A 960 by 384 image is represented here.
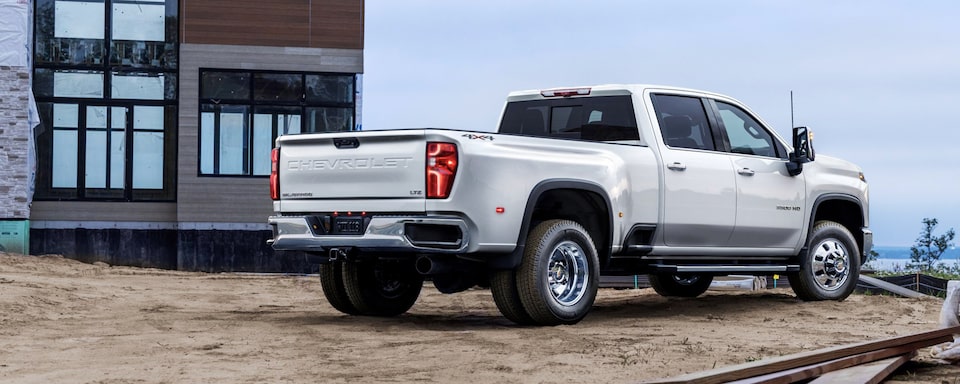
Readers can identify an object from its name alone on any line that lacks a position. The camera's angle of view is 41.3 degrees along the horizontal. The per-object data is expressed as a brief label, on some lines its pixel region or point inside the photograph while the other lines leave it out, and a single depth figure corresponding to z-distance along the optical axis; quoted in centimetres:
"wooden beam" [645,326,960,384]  659
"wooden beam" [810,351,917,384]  704
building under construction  2525
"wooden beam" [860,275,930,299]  1922
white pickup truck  944
